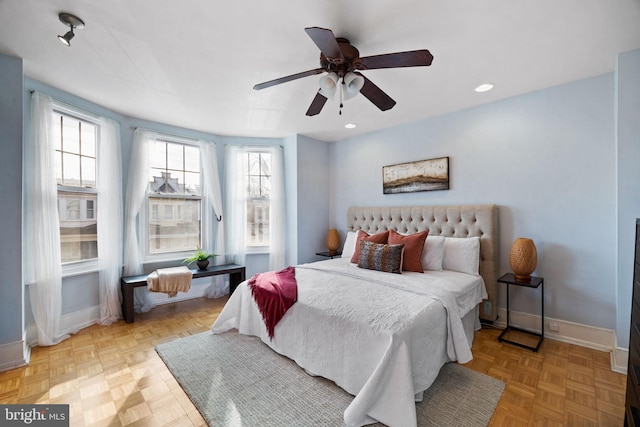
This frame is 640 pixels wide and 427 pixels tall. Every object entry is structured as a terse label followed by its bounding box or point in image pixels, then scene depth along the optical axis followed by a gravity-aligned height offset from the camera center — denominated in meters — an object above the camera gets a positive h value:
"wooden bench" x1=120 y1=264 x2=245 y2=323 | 3.09 -0.88
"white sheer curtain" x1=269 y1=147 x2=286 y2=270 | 4.32 -0.05
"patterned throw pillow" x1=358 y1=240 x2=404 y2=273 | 2.72 -0.50
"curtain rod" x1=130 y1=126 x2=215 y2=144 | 3.50 +1.11
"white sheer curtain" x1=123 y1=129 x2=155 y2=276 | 3.38 +0.19
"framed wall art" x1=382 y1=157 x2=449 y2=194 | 3.32 +0.46
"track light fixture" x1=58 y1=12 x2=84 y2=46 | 1.62 +1.21
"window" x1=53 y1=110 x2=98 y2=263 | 2.87 +0.31
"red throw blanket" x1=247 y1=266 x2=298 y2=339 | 2.22 -0.75
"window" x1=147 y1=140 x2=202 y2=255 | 3.73 +0.19
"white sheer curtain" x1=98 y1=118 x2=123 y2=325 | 3.10 -0.11
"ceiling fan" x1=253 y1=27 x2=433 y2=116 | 1.53 +0.95
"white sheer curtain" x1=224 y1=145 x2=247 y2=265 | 4.25 +0.13
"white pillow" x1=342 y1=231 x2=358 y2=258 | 3.73 -0.50
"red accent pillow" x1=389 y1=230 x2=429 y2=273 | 2.78 -0.43
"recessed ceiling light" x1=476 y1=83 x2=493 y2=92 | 2.55 +1.22
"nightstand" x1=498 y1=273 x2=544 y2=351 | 2.44 -0.90
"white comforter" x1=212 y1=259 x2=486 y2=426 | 1.51 -0.85
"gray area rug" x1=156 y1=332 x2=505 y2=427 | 1.61 -1.28
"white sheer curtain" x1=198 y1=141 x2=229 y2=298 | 4.06 -0.05
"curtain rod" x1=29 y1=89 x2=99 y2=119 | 2.63 +1.14
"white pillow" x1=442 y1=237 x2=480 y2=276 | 2.78 -0.49
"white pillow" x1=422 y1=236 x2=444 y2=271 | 2.85 -0.49
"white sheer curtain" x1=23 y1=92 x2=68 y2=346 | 2.48 -0.12
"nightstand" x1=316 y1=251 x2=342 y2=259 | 4.21 -0.71
